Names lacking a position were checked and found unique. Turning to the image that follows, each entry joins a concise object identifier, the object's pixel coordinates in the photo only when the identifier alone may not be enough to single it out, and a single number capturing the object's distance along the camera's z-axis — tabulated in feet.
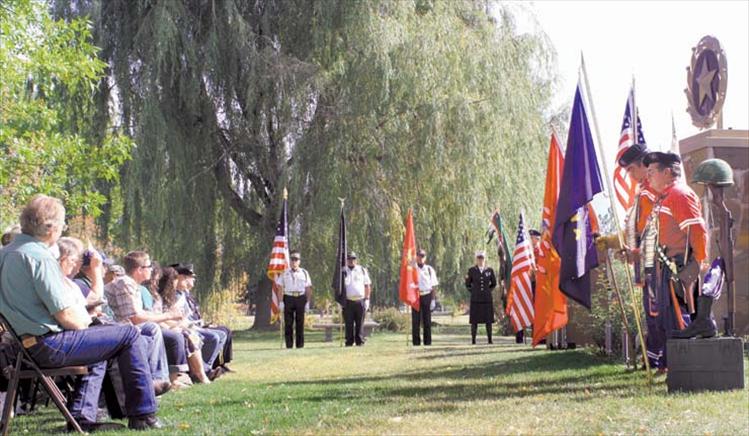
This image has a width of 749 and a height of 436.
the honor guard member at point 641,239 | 28.35
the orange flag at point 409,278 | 59.26
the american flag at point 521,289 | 47.78
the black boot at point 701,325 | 25.54
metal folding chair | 19.92
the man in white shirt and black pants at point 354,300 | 59.31
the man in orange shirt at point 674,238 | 25.89
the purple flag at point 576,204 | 28.50
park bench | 67.77
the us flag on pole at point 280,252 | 58.65
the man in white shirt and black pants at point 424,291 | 59.47
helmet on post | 32.19
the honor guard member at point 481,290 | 59.36
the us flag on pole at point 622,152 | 36.11
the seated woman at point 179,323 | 32.45
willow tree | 67.41
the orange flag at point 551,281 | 33.09
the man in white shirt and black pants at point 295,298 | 58.13
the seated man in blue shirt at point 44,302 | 19.95
